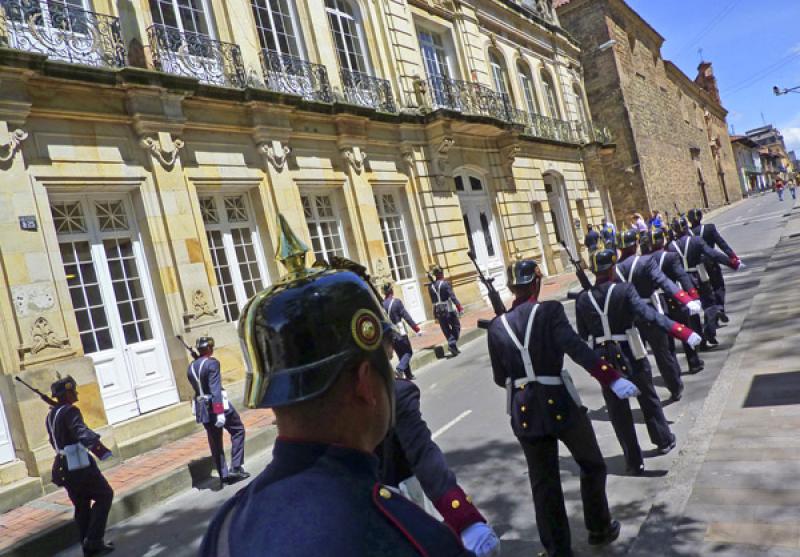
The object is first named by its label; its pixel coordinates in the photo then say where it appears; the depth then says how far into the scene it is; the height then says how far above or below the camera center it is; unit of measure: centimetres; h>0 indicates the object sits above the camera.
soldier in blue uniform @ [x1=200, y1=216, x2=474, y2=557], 107 -30
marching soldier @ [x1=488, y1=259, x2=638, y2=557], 369 -105
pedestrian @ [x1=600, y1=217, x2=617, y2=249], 797 -17
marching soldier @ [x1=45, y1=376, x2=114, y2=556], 547 -108
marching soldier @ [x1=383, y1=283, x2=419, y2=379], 969 -96
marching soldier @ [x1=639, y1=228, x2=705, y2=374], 723 -96
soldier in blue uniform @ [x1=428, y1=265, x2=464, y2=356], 1135 -83
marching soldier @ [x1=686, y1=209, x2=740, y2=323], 903 -73
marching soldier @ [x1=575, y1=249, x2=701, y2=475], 502 -90
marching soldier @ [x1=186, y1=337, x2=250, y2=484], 673 -105
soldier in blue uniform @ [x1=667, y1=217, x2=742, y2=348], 862 -80
